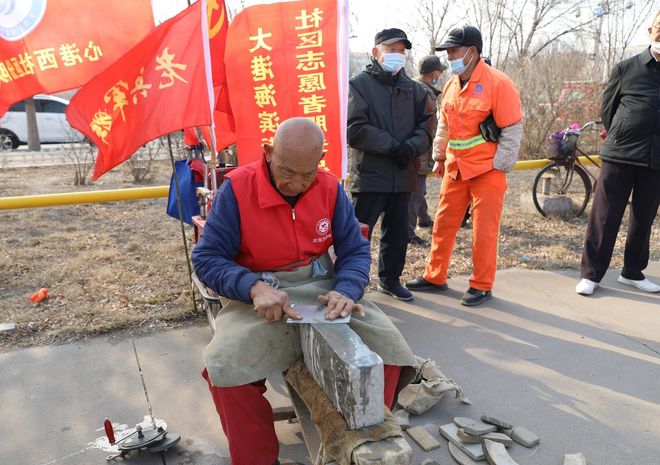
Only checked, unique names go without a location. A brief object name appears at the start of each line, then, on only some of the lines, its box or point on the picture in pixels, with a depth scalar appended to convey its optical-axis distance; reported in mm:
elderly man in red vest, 2025
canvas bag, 2736
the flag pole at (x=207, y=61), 3045
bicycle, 6508
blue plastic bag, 3688
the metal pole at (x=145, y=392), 2662
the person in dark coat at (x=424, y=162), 5555
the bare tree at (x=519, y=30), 17859
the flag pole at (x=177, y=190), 3584
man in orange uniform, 3828
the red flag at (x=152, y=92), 3033
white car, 15969
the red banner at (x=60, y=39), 3096
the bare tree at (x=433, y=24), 18938
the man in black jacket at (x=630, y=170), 3896
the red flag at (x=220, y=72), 3469
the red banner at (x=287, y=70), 3477
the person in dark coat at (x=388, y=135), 3842
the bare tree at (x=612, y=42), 12308
